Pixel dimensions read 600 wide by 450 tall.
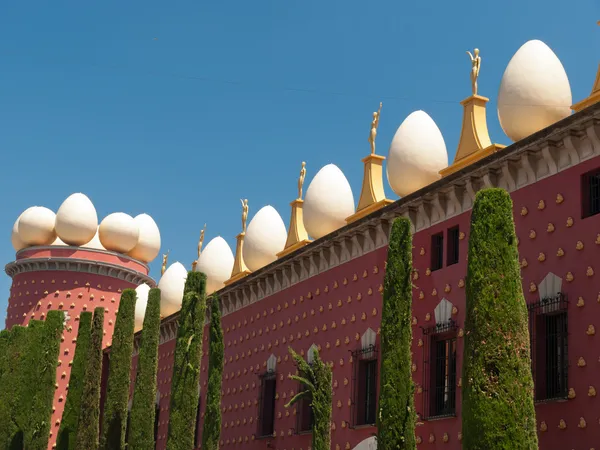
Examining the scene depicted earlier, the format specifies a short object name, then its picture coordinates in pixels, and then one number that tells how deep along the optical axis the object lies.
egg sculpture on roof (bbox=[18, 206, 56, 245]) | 36.03
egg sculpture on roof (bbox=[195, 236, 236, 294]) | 29.61
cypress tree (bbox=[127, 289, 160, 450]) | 22.61
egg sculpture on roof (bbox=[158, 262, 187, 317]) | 32.38
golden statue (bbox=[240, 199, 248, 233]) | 28.16
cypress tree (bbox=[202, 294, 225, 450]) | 20.47
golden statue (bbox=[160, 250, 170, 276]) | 35.94
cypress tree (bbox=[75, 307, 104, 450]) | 24.73
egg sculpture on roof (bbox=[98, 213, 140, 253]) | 36.50
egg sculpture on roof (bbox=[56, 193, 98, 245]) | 35.59
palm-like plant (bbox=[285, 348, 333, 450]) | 17.61
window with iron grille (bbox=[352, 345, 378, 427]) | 19.03
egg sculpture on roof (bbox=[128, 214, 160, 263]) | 37.91
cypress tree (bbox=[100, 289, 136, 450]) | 23.86
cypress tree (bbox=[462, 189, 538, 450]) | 11.73
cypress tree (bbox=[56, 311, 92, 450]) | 25.64
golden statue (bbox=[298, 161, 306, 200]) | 24.61
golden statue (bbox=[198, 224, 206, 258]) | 32.03
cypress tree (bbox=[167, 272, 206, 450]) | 20.39
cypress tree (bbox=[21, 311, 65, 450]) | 26.39
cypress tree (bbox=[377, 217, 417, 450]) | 14.38
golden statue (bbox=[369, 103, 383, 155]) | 21.48
